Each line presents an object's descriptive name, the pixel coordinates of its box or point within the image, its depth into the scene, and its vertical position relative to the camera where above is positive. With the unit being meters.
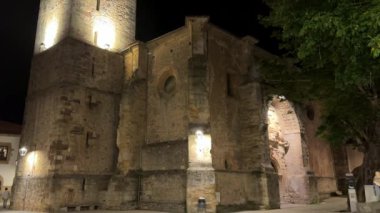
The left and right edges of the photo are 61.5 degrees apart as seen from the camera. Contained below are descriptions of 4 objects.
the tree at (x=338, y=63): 7.86 +3.56
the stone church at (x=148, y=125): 15.67 +3.01
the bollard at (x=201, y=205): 12.93 -0.97
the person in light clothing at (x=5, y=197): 18.71 -0.91
